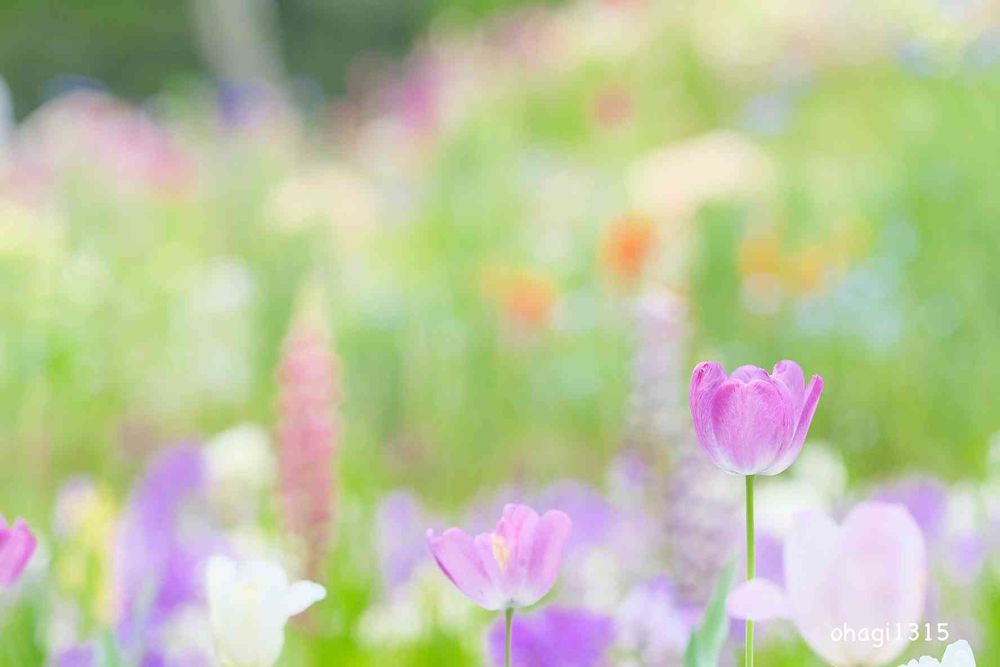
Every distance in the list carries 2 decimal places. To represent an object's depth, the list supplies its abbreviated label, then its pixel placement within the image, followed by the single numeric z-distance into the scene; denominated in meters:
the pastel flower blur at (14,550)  2.27
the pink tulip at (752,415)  2.24
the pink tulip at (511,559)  2.25
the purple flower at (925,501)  3.35
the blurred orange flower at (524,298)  7.03
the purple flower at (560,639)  2.55
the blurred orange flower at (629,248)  6.13
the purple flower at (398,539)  3.68
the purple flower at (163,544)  2.95
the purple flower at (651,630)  2.57
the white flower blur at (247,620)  2.28
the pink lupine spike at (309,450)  2.84
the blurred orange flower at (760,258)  6.59
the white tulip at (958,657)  2.19
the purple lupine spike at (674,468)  2.79
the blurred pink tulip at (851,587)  2.16
